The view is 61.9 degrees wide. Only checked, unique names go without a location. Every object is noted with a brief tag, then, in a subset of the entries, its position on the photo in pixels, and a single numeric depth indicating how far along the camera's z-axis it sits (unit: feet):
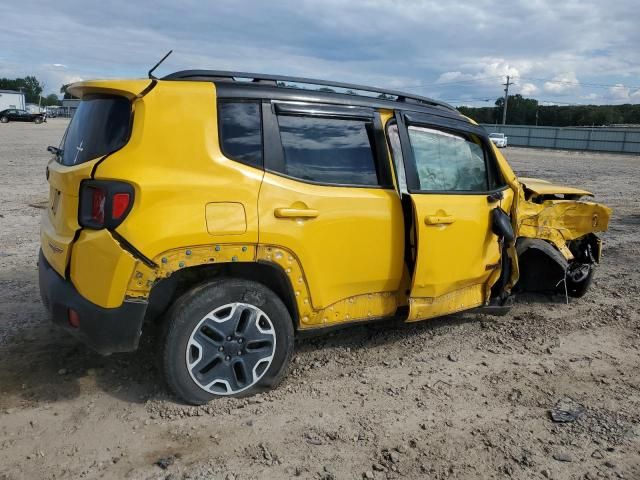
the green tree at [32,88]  422.82
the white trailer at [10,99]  220.43
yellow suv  9.26
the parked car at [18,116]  156.56
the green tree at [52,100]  465.06
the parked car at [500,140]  134.22
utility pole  222.11
